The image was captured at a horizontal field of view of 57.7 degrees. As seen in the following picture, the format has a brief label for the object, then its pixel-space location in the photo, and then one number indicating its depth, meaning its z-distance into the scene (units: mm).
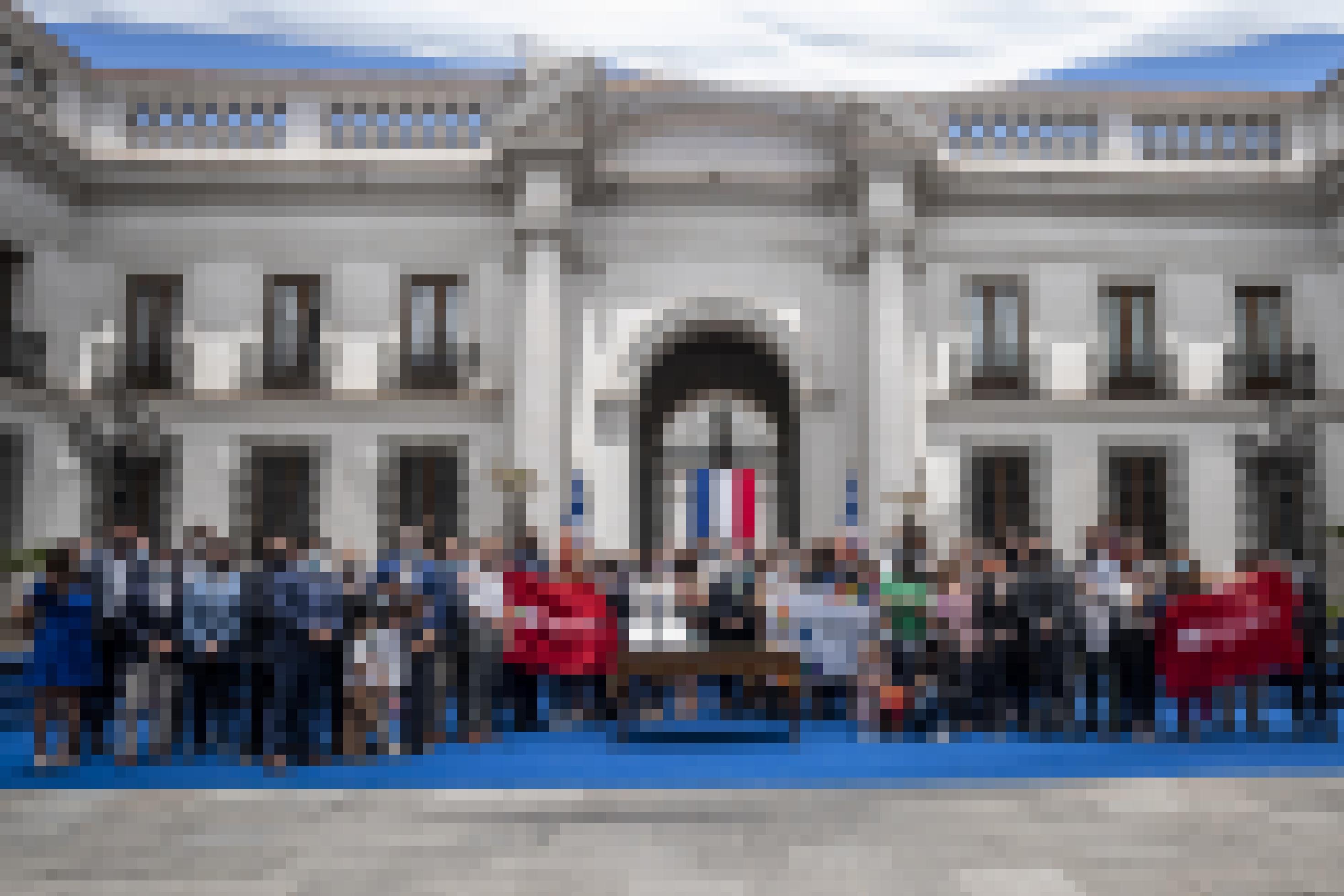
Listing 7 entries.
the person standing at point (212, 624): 8969
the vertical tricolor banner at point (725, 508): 13070
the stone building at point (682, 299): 18281
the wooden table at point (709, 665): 9758
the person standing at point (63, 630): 8812
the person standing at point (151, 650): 8969
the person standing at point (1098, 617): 9844
